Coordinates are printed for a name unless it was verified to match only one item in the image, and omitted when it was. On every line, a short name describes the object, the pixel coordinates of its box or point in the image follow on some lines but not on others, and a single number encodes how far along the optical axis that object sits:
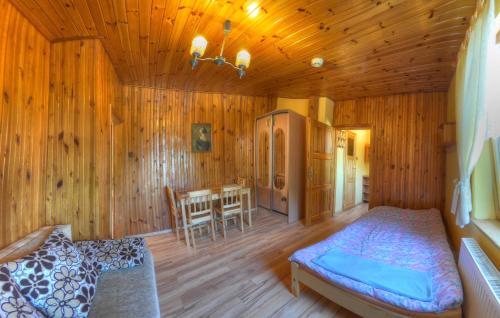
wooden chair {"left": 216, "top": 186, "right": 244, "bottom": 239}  3.37
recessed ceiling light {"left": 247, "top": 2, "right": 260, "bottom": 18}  1.61
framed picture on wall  3.92
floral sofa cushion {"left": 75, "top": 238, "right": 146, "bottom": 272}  1.63
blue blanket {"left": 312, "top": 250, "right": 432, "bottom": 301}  1.42
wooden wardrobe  3.95
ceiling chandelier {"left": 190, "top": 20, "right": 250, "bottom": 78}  1.78
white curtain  1.31
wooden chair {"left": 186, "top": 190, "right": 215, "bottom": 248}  3.04
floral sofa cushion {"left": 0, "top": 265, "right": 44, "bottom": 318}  0.91
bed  1.35
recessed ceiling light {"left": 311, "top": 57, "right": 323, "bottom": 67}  2.47
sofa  1.23
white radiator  1.03
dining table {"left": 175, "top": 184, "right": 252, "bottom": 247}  3.03
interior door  3.74
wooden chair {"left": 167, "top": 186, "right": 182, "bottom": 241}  3.31
